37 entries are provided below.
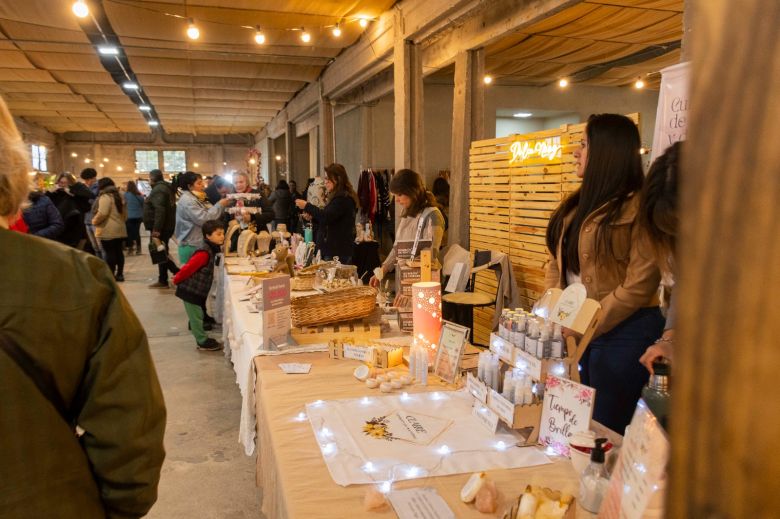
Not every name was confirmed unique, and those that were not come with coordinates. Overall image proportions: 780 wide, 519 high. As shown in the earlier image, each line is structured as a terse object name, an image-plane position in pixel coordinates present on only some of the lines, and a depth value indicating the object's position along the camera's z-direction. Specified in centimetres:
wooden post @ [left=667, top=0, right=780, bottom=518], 23
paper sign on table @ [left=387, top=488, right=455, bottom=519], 124
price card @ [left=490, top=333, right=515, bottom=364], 162
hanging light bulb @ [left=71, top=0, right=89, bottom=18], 573
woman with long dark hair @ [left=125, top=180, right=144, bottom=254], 1098
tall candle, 221
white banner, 243
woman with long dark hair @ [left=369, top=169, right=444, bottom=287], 412
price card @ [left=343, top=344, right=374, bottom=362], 228
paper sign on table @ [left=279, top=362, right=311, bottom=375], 217
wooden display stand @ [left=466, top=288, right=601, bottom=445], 150
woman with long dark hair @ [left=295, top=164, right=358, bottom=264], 537
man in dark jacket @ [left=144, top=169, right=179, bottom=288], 774
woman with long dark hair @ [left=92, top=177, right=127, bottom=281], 829
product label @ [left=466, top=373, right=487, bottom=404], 171
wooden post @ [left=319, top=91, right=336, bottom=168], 1072
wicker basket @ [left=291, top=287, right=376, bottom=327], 256
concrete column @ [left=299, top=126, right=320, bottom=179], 1309
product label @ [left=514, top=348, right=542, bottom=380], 152
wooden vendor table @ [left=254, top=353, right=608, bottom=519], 130
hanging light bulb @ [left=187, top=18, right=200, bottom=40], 650
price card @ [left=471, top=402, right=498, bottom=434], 164
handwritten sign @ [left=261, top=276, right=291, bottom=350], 241
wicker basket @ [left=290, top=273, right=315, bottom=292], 373
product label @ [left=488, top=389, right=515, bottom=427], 155
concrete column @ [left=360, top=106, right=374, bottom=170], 1045
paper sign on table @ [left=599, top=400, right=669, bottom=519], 92
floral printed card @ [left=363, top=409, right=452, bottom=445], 162
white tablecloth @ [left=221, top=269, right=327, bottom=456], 231
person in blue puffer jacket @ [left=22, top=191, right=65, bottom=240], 551
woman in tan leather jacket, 200
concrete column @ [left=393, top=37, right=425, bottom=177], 645
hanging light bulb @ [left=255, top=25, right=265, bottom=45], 688
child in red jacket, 489
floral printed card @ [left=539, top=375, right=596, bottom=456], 144
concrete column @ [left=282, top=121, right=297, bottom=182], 1483
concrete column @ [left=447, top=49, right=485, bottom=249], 584
